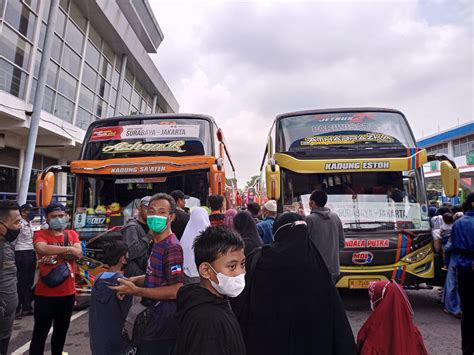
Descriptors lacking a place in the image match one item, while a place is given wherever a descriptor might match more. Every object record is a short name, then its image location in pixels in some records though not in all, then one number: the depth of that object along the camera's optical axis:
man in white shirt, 5.88
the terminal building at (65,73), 11.98
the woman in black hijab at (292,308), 2.09
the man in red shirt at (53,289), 3.42
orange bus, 5.73
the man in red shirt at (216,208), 4.82
